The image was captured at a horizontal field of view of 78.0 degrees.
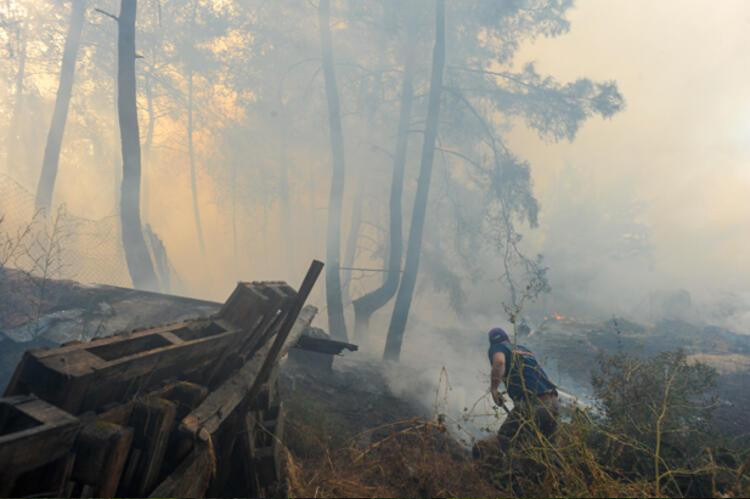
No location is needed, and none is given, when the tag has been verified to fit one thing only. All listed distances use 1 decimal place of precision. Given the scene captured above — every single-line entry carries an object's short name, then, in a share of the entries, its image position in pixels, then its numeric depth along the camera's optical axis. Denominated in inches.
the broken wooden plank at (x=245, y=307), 143.9
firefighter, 184.9
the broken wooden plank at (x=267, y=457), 130.5
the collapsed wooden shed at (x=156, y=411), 77.1
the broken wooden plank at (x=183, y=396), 108.5
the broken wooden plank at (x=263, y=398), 143.9
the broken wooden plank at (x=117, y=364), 85.4
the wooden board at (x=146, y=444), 90.9
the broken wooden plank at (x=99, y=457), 80.7
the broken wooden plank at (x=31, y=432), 68.5
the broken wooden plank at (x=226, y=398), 101.7
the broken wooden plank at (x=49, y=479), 75.1
